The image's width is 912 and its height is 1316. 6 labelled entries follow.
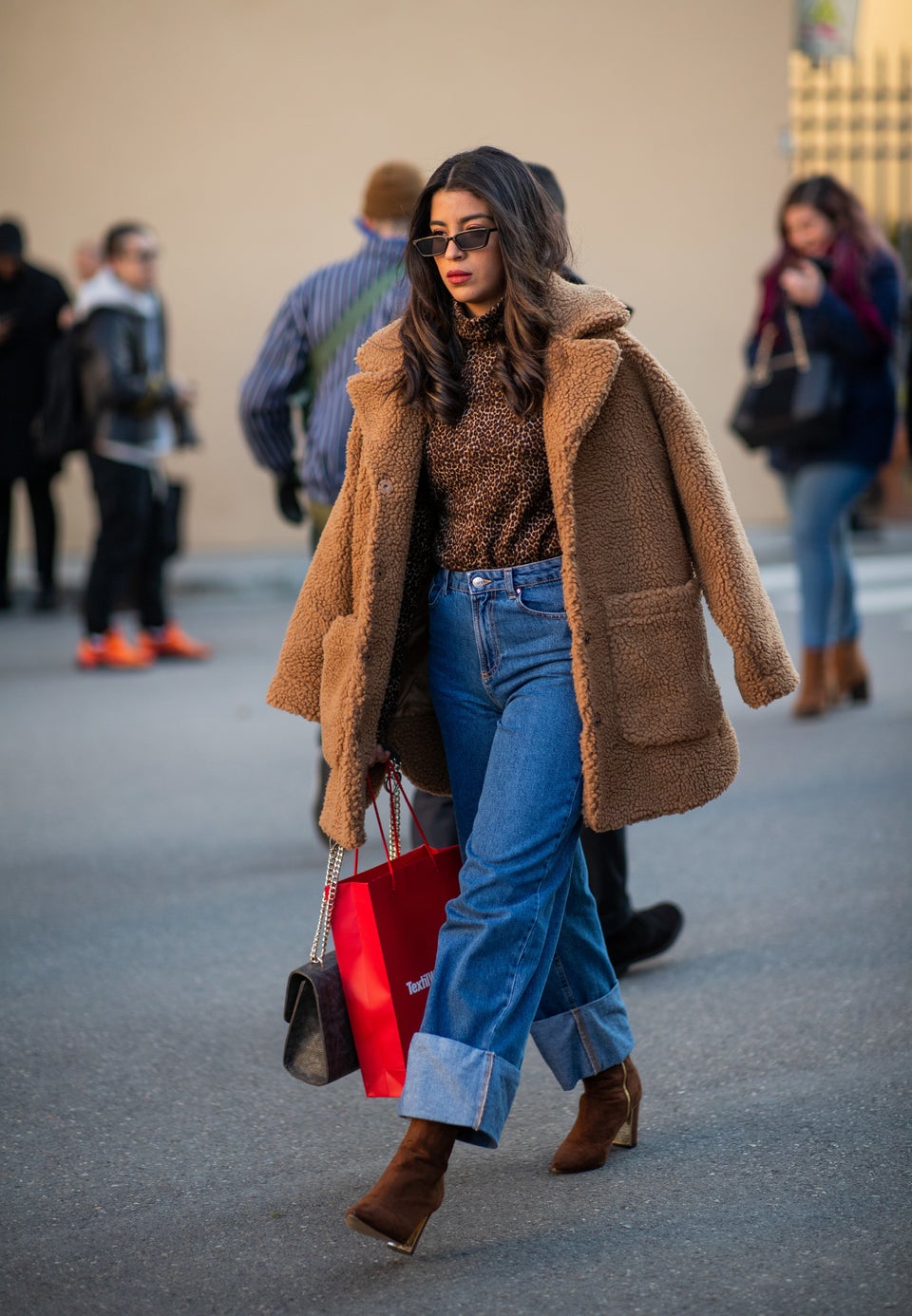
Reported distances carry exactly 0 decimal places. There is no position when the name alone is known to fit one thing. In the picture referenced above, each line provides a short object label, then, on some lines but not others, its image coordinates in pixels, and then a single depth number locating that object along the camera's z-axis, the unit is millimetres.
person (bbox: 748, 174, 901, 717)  14578
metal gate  28562
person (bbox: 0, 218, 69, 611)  23250
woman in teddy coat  5855
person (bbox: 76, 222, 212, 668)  18328
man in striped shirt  10312
